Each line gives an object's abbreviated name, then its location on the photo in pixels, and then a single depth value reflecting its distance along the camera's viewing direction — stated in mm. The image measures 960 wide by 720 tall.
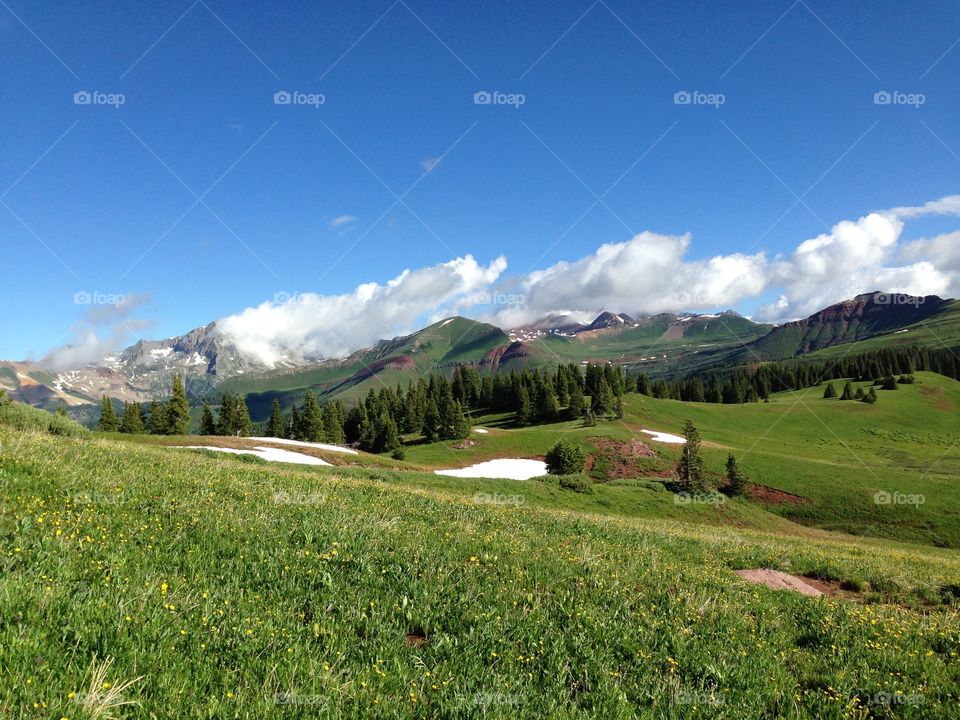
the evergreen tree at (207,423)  96788
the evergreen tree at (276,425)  103269
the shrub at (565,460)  56219
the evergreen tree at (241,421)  98062
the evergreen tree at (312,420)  98125
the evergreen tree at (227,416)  98156
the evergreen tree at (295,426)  102375
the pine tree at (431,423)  91625
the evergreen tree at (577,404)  97500
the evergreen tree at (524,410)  102812
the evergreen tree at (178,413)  84500
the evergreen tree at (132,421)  91688
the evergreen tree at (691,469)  47250
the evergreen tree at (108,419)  86150
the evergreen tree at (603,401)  89875
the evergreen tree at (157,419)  87125
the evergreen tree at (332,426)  100188
